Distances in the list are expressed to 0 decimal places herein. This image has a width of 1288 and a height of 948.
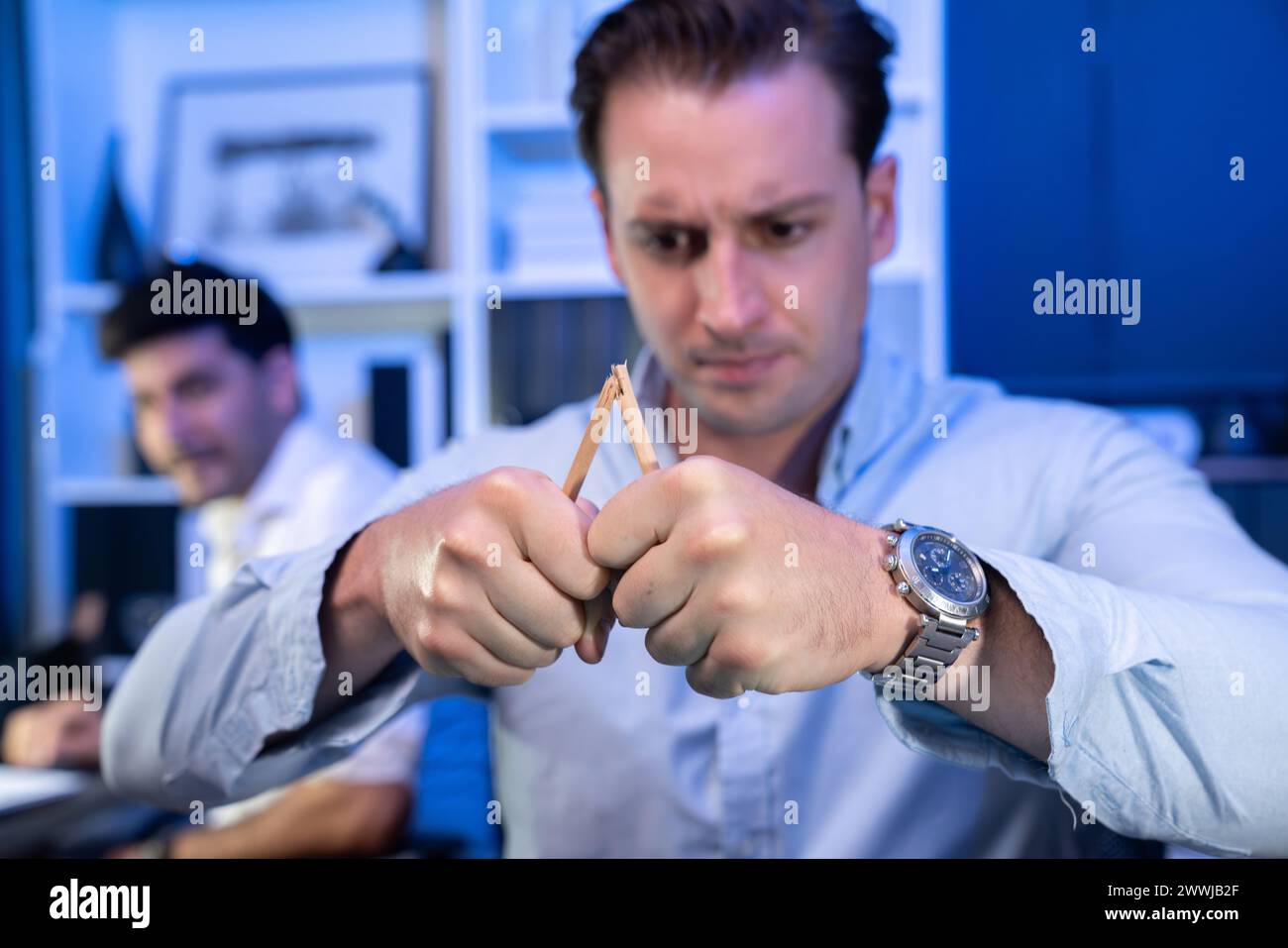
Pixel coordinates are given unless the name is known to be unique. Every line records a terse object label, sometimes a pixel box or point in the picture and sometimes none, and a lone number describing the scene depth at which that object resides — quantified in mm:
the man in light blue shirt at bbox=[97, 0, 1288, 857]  573
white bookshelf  1910
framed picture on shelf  2168
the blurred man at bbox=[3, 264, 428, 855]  1355
